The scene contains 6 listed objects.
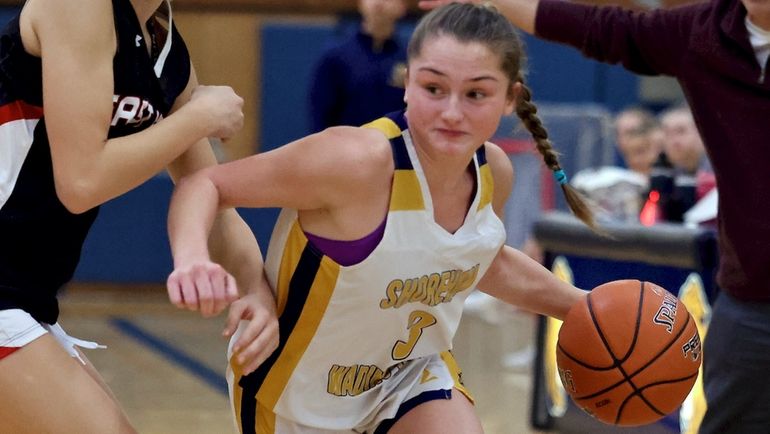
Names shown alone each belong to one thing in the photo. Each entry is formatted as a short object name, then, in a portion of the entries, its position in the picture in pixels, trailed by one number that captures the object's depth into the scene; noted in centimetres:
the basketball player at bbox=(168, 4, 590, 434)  558
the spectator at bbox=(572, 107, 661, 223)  1369
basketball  630
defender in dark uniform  486
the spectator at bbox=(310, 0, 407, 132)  1499
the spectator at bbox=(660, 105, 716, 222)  1307
